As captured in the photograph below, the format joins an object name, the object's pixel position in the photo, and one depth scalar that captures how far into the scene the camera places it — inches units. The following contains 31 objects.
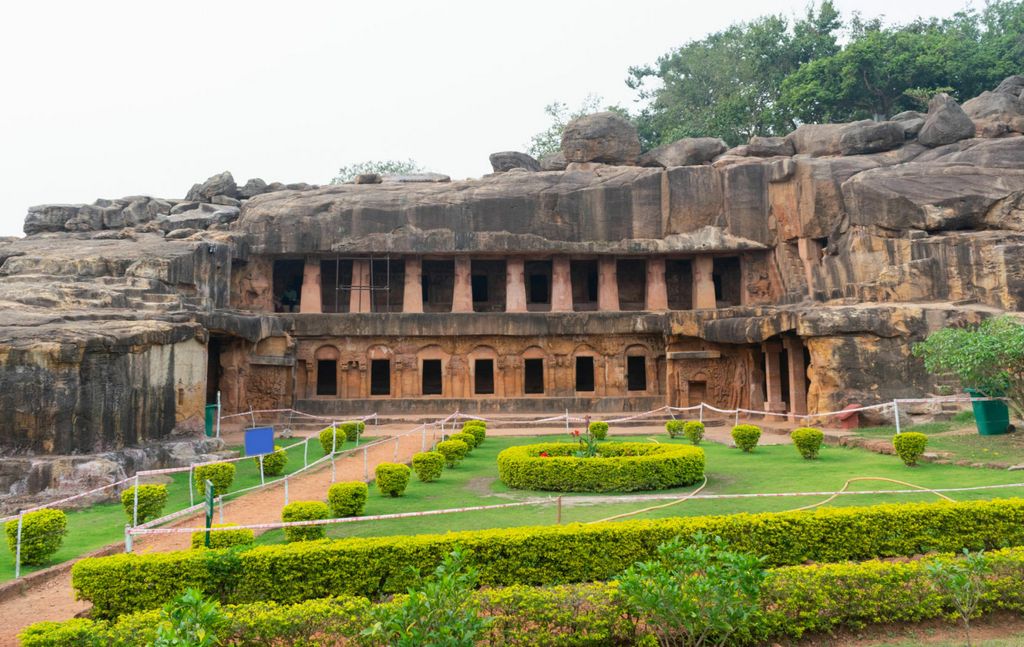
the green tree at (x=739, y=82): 1636.3
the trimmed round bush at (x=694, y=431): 672.4
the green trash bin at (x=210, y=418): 760.3
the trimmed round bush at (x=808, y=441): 563.8
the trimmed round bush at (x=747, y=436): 627.2
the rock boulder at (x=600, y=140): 1146.0
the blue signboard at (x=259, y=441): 502.9
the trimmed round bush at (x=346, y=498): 386.0
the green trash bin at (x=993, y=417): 569.0
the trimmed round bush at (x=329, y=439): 693.3
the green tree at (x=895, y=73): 1408.7
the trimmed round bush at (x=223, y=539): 311.4
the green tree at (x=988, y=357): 523.2
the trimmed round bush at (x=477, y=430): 730.8
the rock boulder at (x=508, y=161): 1220.5
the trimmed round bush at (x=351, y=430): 754.2
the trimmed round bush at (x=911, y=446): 494.0
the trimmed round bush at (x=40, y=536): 350.3
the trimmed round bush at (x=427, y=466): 516.7
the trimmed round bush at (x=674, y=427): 751.1
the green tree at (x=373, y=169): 2354.8
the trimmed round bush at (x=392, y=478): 463.5
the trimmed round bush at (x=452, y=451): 593.9
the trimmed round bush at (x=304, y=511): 345.7
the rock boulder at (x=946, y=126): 991.6
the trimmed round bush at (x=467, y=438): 670.8
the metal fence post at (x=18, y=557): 336.2
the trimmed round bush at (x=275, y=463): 562.6
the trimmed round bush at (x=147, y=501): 401.7
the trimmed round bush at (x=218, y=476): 482.3
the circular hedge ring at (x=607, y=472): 467.5
